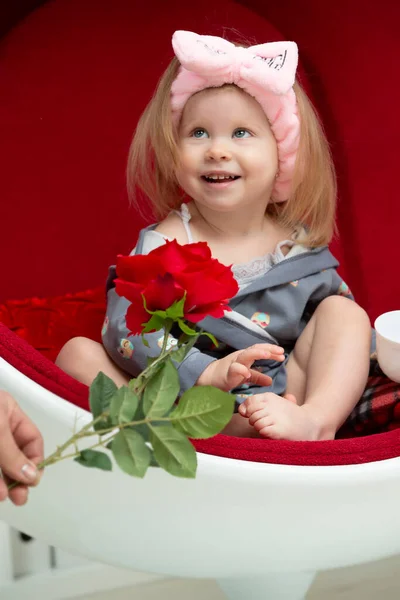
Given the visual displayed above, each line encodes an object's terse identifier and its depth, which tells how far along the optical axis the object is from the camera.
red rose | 1.24
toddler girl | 1.67
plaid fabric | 1.63
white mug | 1.60
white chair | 1.45
